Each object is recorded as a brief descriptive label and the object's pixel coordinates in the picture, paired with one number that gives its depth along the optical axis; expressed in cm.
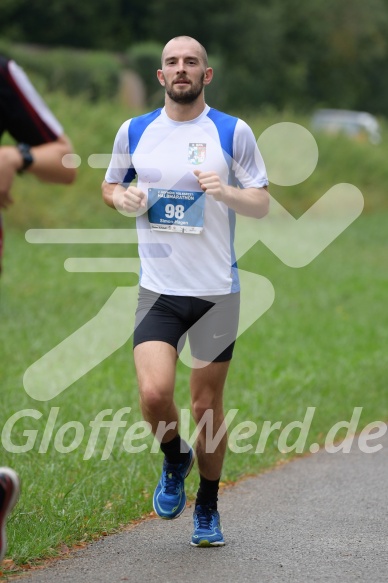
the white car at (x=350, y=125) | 7175
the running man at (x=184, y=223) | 1120
